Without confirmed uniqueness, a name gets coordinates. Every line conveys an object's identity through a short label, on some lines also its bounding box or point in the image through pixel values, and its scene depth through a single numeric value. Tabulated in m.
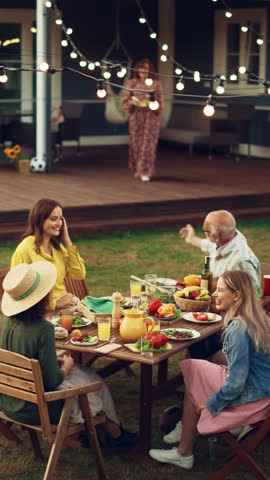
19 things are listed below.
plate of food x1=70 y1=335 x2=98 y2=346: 4.55
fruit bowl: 5.10
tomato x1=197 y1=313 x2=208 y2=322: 4.95
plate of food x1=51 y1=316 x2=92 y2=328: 4.82
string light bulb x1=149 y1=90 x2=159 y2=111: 5.94
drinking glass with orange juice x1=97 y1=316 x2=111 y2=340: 4.61
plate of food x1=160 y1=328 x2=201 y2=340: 4.66
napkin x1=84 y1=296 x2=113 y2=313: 4.99
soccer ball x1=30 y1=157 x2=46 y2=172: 12.93
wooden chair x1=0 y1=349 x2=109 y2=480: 4.00
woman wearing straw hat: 4.13
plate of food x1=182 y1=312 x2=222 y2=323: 4.95
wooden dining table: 4.41
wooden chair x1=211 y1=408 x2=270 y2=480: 4.15
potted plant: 12.96
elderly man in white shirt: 5.54
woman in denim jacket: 4.19
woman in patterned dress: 11.67
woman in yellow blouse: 5.41
